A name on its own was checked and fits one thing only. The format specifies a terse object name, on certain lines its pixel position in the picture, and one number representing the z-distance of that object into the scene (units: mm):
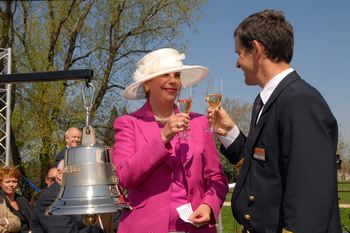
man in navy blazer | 2158
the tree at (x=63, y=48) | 19031
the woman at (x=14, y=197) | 7082
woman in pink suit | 3031
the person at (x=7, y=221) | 6613
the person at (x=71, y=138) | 6677
